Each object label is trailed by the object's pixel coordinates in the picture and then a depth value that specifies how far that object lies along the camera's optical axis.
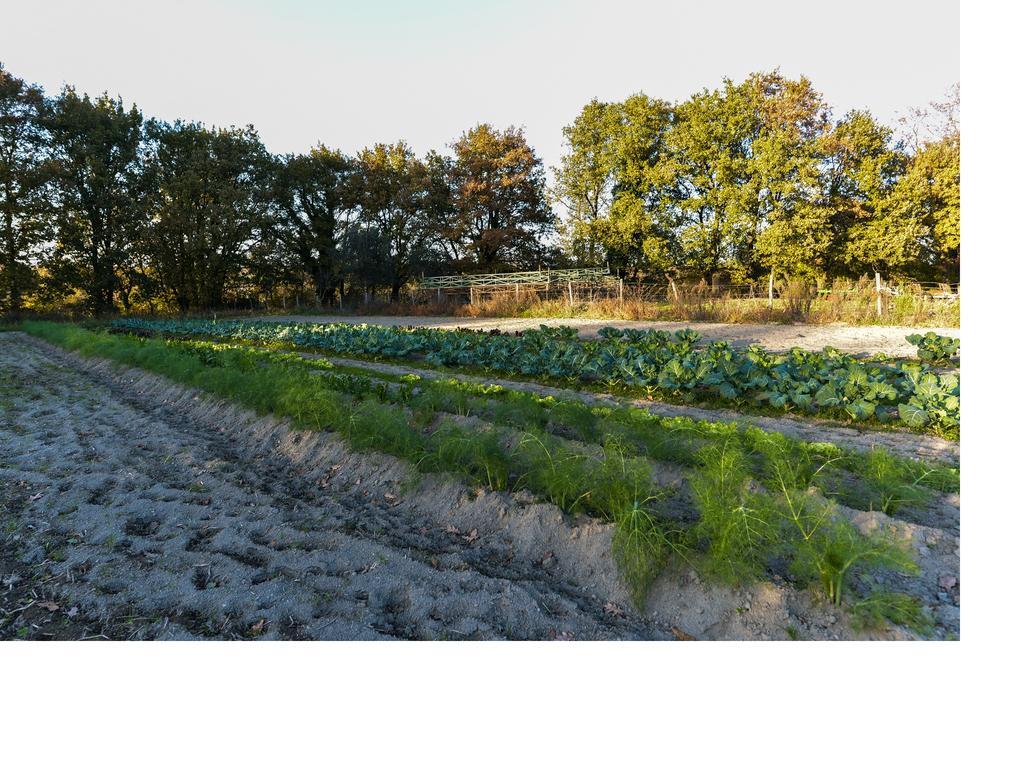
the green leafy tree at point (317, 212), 29.59
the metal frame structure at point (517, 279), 20.16
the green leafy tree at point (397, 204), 25.94
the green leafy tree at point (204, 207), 25.03
